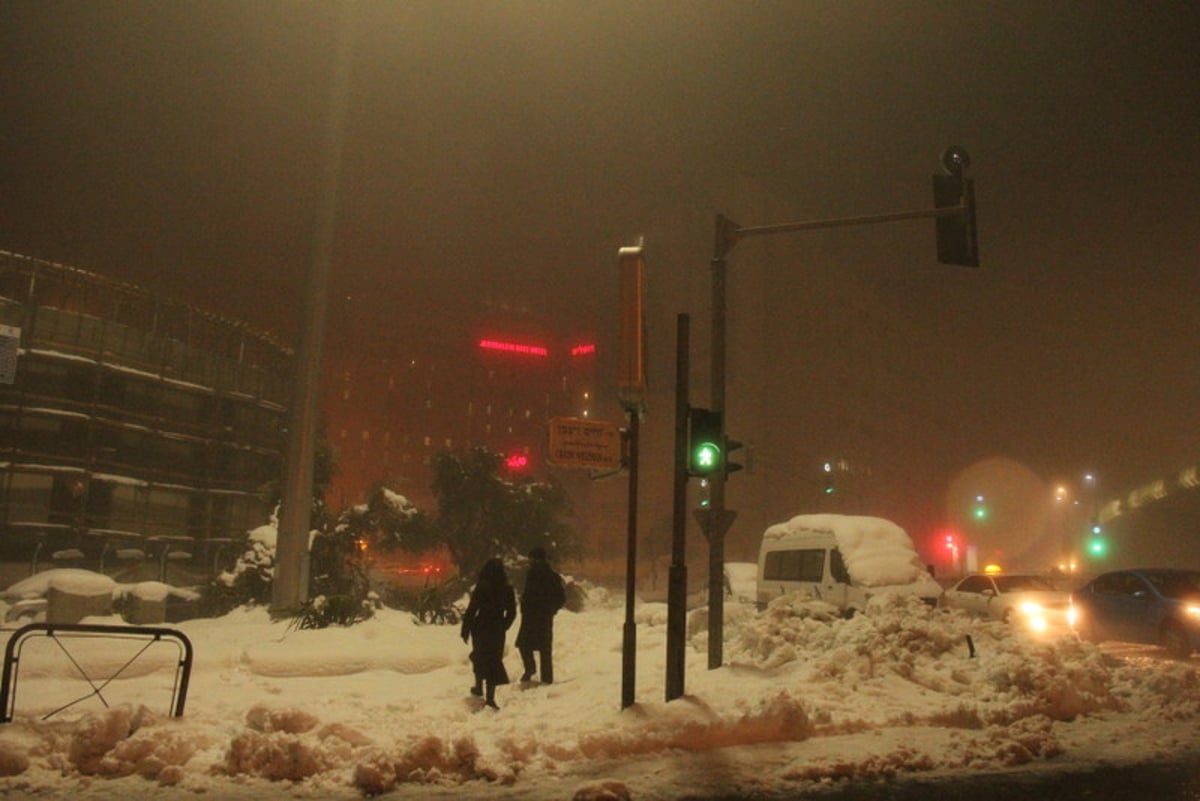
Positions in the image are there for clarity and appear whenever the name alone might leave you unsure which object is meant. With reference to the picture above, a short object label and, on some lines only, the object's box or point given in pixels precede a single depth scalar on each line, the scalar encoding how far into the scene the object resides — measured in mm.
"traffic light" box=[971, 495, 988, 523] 41000
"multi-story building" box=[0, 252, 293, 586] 35531
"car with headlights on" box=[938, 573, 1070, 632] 22703
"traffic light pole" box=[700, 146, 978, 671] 11680
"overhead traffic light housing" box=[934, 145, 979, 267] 11656
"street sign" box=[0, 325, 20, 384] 13480
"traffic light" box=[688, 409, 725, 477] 10016
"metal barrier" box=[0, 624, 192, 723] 7551
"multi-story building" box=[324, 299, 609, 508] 112875
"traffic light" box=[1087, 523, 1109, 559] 38094
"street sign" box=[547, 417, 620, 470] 9578
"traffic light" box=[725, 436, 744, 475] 10688
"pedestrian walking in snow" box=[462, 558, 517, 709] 10453
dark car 15227
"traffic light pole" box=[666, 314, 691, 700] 9438
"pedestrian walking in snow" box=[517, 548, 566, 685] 11680
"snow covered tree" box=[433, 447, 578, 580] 36031
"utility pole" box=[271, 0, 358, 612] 16438
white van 18344
